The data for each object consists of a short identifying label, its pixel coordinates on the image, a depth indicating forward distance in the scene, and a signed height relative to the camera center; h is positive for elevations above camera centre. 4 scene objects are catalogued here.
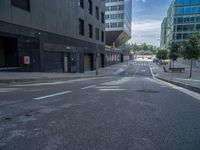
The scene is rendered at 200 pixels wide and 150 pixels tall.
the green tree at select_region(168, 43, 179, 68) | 33.56 +2.38
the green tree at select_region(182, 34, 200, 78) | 22.44 +2.16
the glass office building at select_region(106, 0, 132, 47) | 62.28 +17.30
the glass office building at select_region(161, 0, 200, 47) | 64.00 +18.46
